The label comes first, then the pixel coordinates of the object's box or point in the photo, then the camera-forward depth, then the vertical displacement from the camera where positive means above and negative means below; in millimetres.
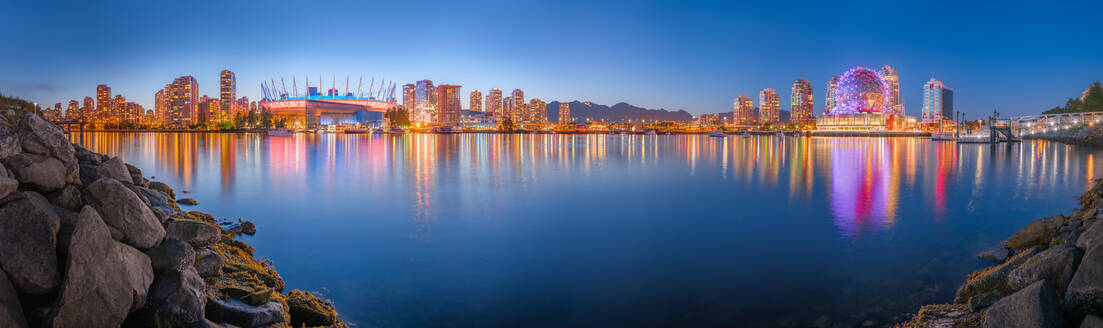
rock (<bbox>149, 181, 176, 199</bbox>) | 15906 -1079
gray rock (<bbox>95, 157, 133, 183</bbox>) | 9405 -336
